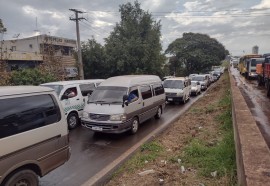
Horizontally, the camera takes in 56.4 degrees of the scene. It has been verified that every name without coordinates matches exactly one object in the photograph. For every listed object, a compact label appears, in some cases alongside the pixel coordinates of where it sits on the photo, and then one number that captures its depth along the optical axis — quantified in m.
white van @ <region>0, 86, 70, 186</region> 4.22
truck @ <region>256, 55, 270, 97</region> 18.24
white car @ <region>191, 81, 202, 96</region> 23.59
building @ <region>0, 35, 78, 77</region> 24.52
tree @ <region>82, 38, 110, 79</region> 26.33
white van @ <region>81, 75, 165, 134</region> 8.84
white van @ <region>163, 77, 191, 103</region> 17.72
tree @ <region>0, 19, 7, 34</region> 15.75
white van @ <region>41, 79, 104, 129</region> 10.41
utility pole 22.22
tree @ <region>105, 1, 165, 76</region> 27.27
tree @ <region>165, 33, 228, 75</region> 54.22
